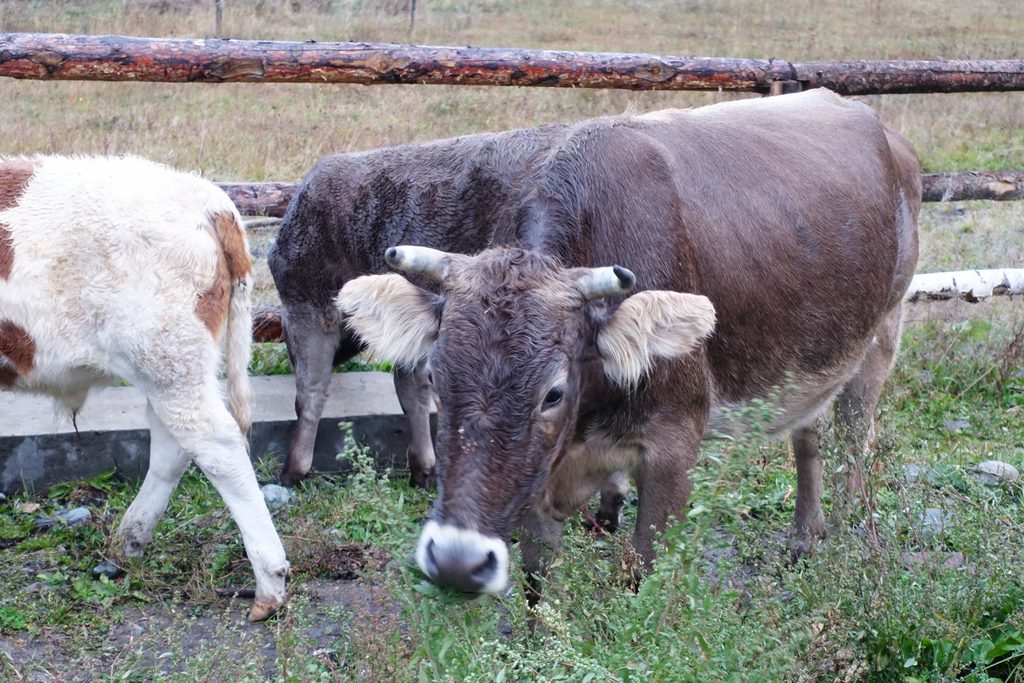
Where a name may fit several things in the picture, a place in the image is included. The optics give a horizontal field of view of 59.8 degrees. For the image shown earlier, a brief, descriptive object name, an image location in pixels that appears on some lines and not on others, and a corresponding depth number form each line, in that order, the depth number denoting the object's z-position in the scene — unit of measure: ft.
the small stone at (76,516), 13.50
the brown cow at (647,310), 7.82
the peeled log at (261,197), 17.06
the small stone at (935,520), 10.11
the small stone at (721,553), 12.71
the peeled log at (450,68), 15.38
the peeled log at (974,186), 20.29
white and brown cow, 11.29
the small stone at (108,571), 12.48
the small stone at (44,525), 13.51
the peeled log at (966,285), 19.01
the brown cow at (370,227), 12.95
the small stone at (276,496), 14.27
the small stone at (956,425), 16.97
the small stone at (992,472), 14.02
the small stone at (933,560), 9.74
